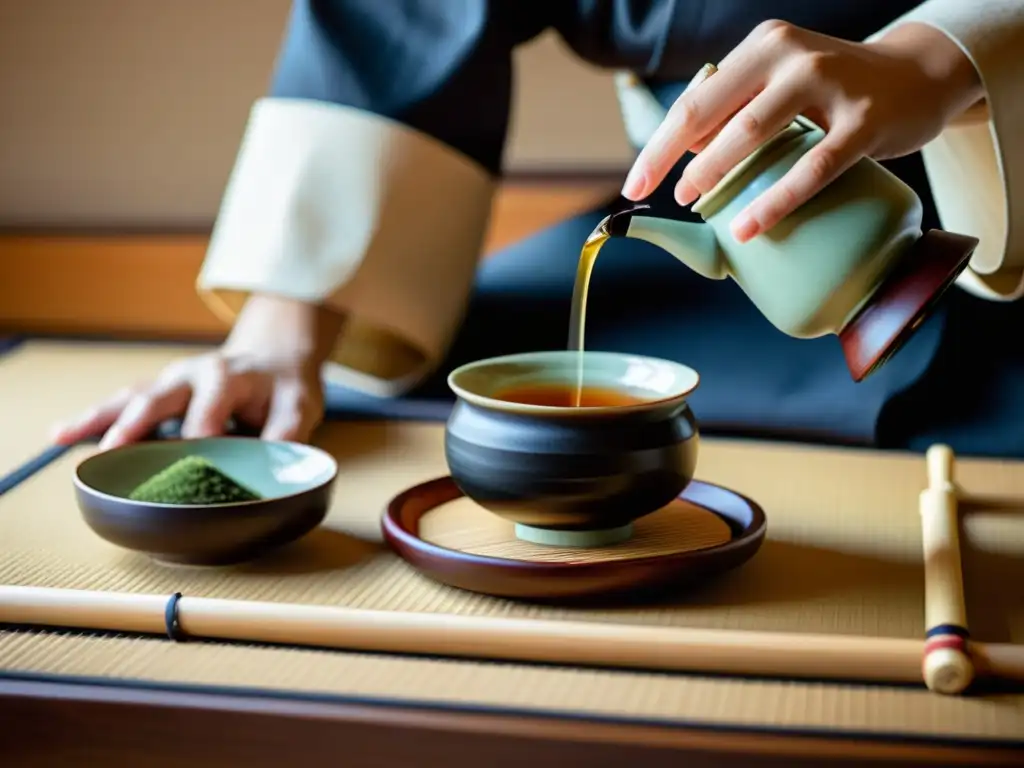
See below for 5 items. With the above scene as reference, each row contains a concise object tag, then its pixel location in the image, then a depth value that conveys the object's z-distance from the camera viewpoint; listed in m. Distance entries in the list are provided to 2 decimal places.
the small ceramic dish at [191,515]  0.90
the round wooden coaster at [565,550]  0.85
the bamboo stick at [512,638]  0.76
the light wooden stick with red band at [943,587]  0.74
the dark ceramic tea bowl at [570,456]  0.87
